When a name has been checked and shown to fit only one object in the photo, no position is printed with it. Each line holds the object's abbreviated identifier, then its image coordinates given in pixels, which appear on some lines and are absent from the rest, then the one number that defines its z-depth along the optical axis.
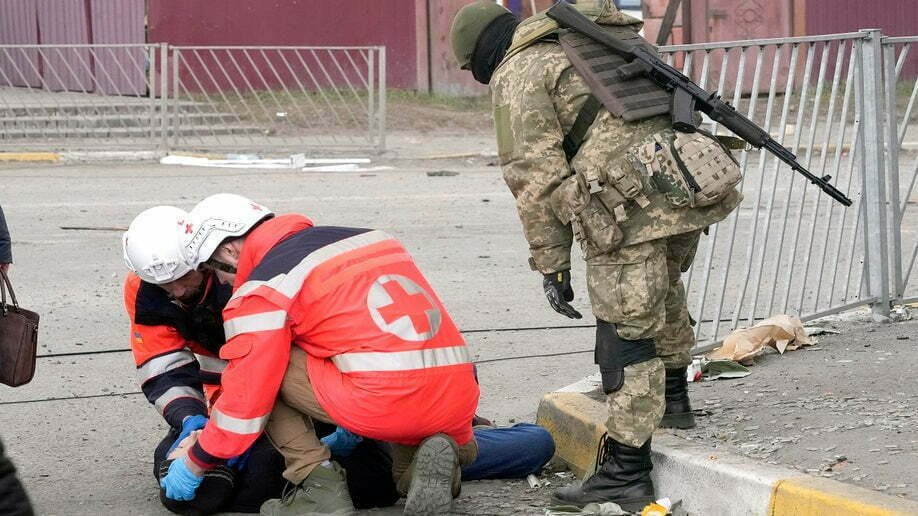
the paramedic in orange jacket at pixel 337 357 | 7.87
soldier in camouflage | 7.84
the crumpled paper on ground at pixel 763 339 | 10.71
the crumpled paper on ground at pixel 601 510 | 8.09
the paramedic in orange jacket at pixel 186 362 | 8.55
